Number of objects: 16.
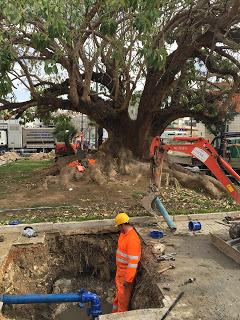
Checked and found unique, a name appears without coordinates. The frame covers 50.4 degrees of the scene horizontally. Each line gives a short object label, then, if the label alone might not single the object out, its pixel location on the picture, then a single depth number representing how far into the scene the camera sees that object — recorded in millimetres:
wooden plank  4905
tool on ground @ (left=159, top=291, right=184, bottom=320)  3601
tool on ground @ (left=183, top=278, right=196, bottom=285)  4286
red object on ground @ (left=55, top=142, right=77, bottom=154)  15283
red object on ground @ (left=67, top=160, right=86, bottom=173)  9154
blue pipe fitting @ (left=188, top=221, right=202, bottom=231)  6268
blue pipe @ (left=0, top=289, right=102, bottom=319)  3917
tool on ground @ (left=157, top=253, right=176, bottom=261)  4967
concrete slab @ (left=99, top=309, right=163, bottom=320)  3550
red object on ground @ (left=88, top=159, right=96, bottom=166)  9304
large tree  5488
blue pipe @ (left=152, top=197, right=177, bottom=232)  6230
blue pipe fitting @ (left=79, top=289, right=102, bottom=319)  3915
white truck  27007
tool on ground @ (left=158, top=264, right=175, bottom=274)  4584
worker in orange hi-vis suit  4366
